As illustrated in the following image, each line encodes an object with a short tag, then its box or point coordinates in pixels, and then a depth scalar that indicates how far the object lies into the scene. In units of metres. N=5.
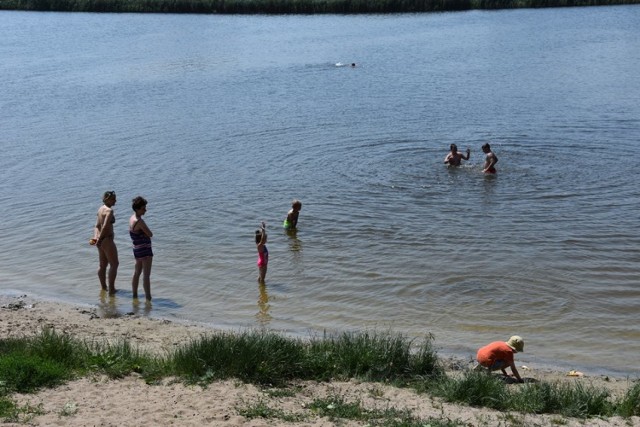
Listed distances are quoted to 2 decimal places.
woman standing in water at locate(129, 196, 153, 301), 14.24
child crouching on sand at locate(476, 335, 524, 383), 10.88
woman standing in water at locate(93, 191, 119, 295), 14.45
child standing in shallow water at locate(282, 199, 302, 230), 17.73
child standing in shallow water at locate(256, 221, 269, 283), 15.08
